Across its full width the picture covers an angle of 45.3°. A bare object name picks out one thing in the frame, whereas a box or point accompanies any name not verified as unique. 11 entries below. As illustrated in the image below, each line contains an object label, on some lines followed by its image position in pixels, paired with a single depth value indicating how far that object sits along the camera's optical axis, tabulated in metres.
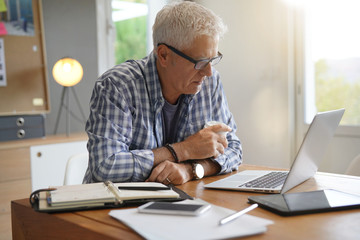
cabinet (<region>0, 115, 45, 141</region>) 2.76
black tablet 1.04
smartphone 0.99
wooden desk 0.91
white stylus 0.93
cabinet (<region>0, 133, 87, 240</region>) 2.56
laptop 1.21
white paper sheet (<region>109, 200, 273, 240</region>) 0.87
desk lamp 3.03
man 1.47
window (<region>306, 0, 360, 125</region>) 3.06
